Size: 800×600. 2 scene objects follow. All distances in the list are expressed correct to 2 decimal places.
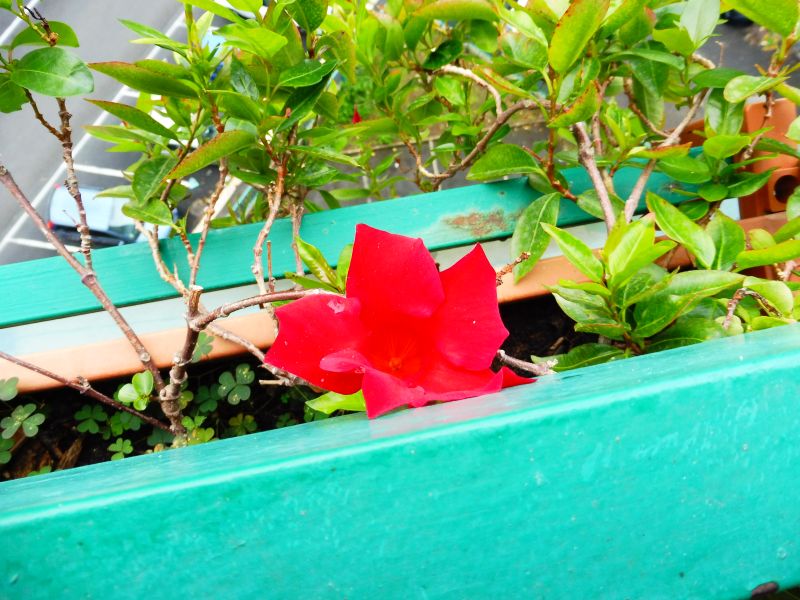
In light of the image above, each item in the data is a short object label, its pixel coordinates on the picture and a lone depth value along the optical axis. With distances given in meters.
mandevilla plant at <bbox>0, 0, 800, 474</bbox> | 0.44
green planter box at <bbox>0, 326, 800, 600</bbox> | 0.25
